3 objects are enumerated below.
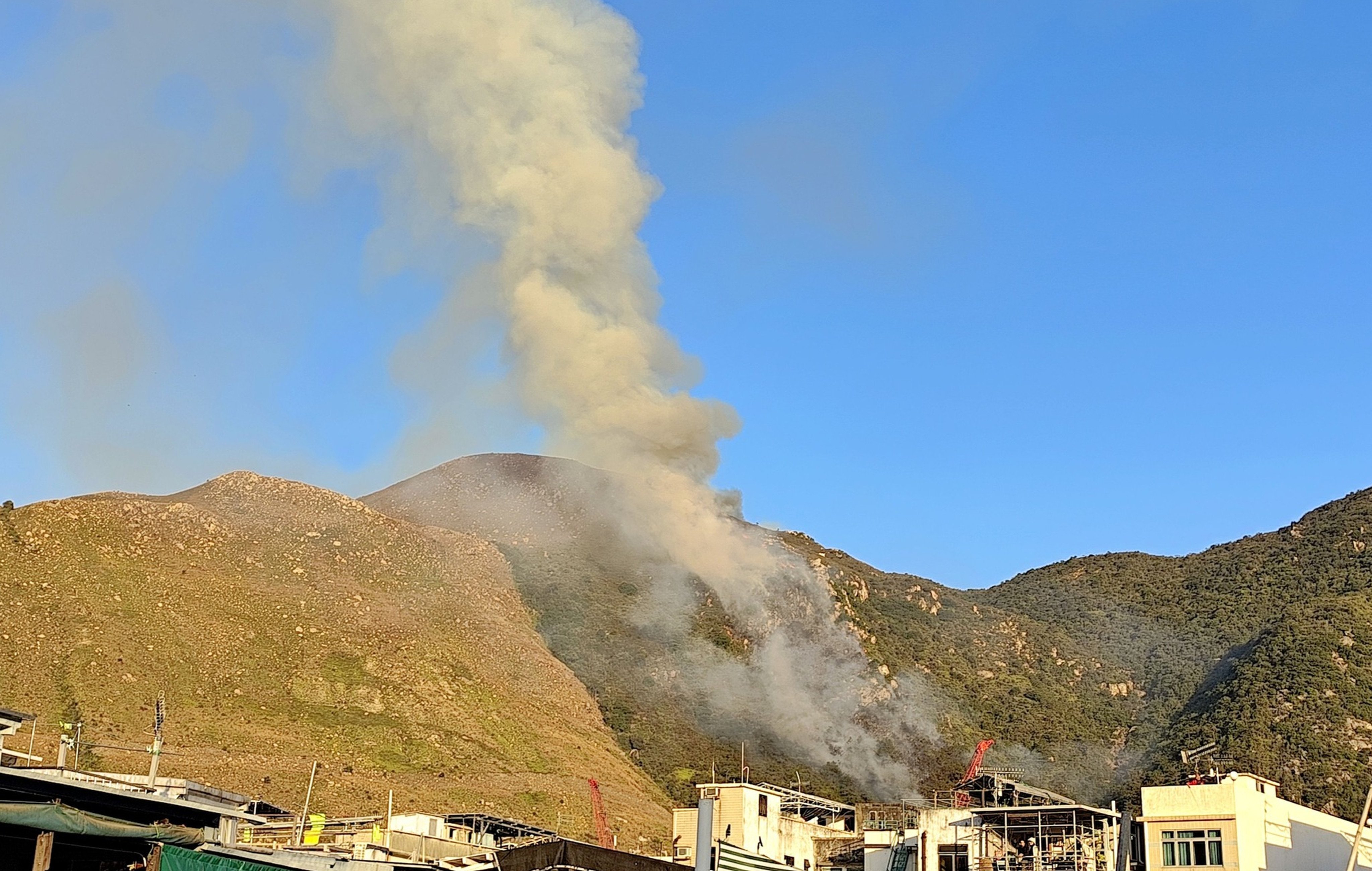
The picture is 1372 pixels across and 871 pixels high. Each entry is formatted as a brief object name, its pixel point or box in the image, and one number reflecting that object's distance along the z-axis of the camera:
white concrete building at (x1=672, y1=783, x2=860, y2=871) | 88.12
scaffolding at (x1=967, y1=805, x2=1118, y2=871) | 73.44
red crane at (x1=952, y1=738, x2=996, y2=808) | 133.75
